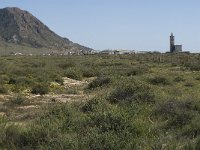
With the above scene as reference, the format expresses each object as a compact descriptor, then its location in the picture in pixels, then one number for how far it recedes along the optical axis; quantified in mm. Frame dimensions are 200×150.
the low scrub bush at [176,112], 13683
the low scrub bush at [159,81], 29948
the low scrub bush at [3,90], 26141
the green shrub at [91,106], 15598
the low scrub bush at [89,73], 43250
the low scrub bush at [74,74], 39650
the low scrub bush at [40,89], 26562
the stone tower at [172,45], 154250
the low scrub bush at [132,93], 18266
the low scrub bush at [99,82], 29628
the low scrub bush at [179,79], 32706
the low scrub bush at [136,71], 40853
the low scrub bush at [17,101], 20894
